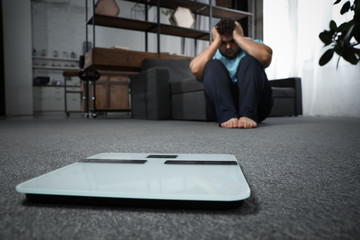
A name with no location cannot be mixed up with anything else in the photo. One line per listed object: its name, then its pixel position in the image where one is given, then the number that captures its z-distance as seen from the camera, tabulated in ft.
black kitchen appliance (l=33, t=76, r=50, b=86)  18.38
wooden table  9.75
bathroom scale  0.81
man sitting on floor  4.75
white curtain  9.03
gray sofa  7.38
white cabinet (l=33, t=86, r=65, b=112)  18.21
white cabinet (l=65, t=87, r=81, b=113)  18.53
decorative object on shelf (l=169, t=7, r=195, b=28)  11.97
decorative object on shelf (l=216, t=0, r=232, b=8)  15.53
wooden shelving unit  9.91
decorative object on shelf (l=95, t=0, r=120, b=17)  10.28
